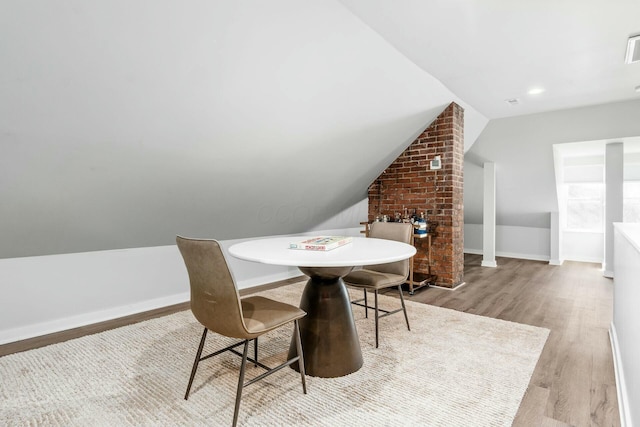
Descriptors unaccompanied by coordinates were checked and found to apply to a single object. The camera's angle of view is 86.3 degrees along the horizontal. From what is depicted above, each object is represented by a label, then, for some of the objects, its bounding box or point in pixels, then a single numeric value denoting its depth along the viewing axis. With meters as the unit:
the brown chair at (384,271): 2.58
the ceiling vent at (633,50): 2.69
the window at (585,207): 6.36
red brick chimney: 4.22
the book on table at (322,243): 2.09
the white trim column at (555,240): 6.10
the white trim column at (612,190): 4.89
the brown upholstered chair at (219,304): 1.56
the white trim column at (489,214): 5.80
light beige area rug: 1.74
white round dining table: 2.11
